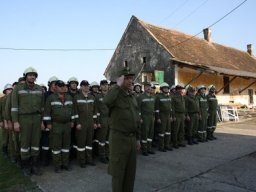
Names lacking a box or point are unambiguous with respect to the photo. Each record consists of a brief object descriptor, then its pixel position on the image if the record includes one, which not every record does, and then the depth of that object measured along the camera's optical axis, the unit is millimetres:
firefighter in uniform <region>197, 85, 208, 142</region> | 7140
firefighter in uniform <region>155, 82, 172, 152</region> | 6089
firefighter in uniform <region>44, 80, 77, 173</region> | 4615
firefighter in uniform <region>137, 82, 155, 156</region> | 5721
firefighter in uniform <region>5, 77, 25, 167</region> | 4726
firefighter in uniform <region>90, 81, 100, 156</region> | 5342
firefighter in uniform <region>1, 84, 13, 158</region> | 5690
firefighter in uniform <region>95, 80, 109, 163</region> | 5196
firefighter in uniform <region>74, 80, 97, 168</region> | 4872
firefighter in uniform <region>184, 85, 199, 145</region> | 6832
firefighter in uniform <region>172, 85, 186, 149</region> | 6397
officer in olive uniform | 2999
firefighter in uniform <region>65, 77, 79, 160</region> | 5067
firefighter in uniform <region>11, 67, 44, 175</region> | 4325
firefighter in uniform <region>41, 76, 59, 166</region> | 4905
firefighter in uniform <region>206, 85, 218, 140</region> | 7422
